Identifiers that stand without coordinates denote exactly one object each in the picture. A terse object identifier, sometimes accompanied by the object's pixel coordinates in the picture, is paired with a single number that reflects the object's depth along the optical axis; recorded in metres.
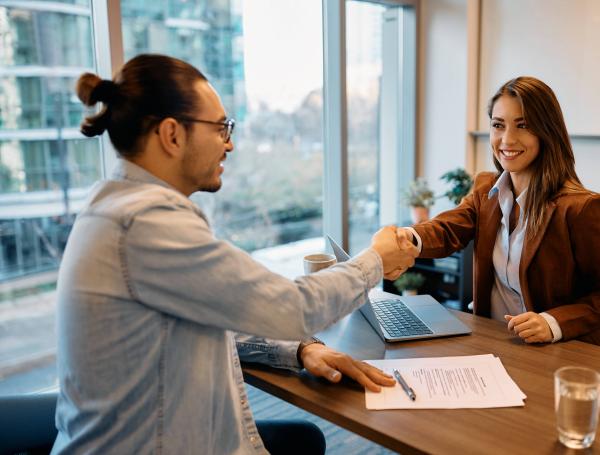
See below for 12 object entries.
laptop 1.49
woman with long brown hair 1.56
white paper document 1.15
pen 1.17
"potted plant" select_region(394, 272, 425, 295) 3.56
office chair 1.35
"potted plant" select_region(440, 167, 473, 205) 3.41
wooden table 1.02
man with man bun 1.00
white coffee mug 1.58
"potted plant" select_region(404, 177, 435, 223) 3.54
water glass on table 0.98
